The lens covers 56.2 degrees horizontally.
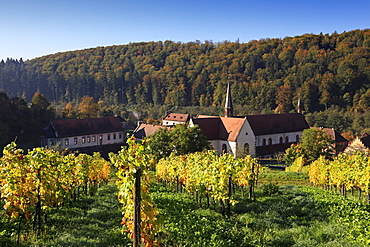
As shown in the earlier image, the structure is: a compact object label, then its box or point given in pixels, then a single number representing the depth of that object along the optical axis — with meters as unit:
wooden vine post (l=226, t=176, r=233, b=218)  15.45
